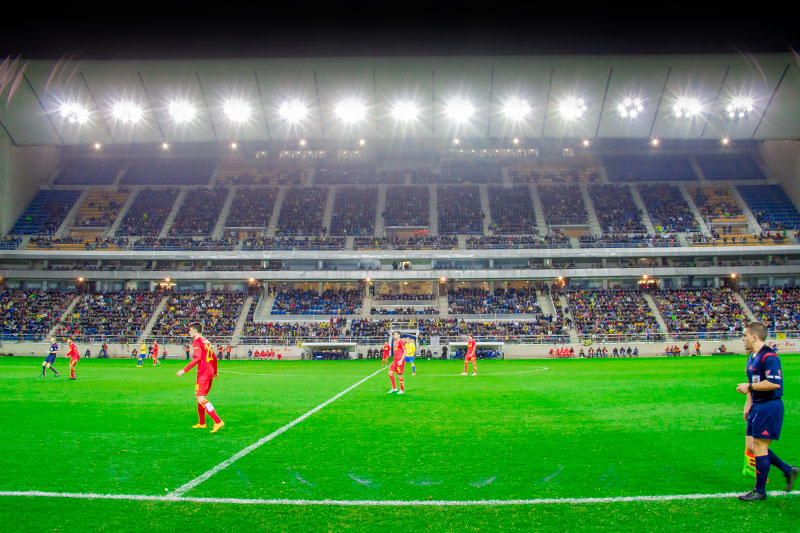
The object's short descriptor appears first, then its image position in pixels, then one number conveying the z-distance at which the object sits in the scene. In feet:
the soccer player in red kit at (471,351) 75.61
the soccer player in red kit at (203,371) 31.01
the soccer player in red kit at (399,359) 49.14
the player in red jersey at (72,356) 68.48
